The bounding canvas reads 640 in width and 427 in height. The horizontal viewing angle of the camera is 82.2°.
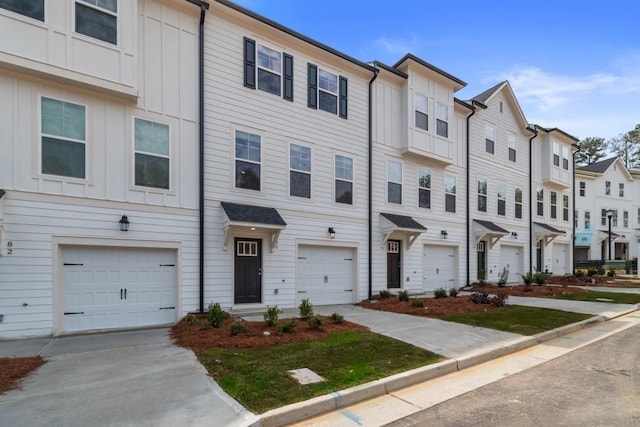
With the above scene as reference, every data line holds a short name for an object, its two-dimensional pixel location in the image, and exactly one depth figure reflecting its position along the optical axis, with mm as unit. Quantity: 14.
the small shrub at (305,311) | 8969
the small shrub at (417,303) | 10860
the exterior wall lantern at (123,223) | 8680
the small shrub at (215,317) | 8031
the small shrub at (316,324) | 7902
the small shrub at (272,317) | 8055
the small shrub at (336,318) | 8656
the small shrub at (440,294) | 12961
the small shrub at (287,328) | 7562
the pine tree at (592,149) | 50250
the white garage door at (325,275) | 12062
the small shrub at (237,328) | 7361
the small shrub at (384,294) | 13055
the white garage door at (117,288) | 8289
